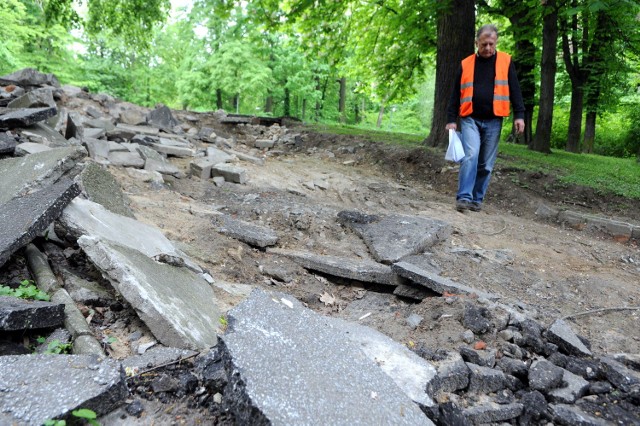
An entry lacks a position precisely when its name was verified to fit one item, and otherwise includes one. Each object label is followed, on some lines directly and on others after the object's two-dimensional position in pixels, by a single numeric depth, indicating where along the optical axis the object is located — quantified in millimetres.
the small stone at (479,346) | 2406
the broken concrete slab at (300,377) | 1445
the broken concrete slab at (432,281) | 3051
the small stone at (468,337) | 2479
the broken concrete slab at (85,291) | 2344
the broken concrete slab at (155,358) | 1817
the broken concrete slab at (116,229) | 2651
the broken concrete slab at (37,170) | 3193
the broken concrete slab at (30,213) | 2340
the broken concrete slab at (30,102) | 6375
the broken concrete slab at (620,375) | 2059
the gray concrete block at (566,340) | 2377
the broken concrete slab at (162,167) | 6059
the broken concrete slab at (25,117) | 5160
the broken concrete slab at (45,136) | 5008
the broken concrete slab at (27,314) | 1819
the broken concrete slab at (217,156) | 7397
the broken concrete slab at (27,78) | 8281
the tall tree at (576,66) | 11624
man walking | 5070
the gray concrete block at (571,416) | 1812
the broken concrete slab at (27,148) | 4344
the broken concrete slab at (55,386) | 1385
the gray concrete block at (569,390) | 1971
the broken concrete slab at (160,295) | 2094
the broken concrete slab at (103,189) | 3379
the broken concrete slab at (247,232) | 3971
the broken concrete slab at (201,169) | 6434
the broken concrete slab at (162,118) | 9580
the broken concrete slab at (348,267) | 3492
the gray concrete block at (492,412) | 1825
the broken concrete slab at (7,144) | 4379
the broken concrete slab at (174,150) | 7261
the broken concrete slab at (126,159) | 5841
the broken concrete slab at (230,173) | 6324
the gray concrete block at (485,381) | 2059
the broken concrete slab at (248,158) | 8032
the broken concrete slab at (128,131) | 7516
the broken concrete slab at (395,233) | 3927
